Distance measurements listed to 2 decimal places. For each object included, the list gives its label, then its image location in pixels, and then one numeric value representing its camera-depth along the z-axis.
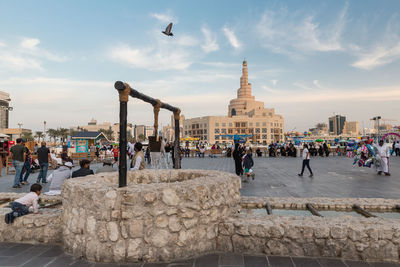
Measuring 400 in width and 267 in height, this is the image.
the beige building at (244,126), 117.00
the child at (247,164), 10.16
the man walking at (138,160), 6.61
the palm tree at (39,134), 88.81
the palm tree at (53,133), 83.06
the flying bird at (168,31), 5.44
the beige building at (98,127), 159.12
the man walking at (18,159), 9.07
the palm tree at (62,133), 82.56
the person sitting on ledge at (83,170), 6.24
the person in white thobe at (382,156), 11.53
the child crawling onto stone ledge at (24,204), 4.17
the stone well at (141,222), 3.35
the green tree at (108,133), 105.74
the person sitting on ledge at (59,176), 6.93
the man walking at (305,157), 11.48
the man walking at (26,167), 9.75
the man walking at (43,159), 9.54
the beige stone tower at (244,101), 139.62
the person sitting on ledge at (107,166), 6.69
